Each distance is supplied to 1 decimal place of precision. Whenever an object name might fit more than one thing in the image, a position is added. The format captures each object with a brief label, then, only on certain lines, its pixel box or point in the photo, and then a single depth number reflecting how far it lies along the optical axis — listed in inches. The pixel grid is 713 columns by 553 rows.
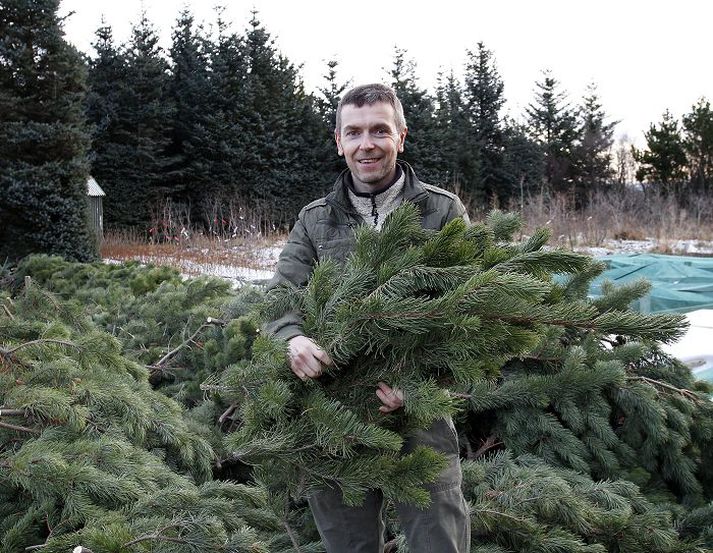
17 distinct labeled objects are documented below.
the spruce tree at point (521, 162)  1211.2
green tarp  273.1
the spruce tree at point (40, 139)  506.6
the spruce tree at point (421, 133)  1020.5
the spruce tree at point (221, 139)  941.2
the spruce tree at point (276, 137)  963.3
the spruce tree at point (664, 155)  1215.6
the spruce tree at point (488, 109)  1230.3
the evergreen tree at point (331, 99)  1047.0
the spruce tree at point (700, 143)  1175.0
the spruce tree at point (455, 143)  1068.5
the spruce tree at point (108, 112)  869.8
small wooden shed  745.0
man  78.3
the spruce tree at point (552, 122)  1382.9
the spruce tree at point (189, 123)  941.8
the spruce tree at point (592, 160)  1302.9
